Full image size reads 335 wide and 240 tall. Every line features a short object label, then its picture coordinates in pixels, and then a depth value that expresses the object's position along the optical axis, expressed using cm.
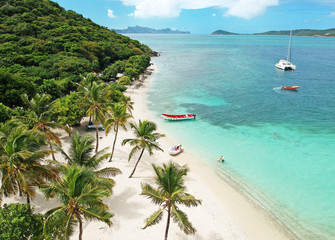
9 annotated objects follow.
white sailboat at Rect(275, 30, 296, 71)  8759
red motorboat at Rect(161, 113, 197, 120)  3875
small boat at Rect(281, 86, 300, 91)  6034
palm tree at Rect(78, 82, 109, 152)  2283
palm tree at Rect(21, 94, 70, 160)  1931
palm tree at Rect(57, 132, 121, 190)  1398
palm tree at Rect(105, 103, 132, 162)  2205
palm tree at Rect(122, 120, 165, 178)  1919
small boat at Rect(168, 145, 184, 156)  2756
